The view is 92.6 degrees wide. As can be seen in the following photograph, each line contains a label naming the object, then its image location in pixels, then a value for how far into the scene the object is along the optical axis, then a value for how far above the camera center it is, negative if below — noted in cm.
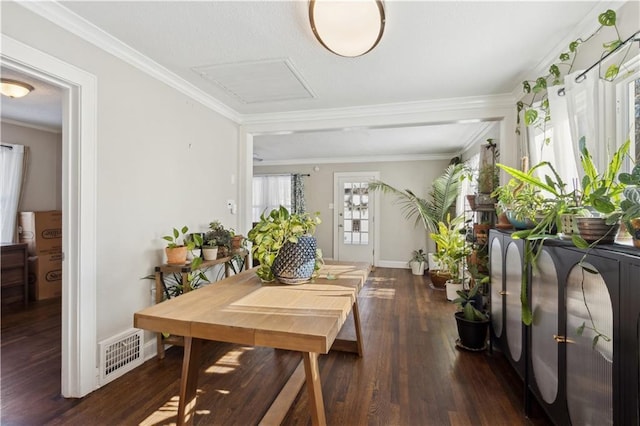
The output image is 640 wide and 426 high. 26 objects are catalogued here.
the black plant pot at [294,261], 154 -25
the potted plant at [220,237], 287 -24
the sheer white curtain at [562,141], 180 +43
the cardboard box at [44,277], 384 -84
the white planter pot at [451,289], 388 -98
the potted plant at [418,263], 552 -92
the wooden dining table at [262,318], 96 -37
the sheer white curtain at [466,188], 438 +38
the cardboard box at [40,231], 388 -26
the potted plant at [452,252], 392 -53
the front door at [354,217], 627 -11
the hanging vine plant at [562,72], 146 +89
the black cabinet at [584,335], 97 -48
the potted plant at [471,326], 247 -93
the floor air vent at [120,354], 201 -100
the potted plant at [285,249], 154 -19
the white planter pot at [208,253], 273 -37
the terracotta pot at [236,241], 307 -31
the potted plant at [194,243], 253 -27
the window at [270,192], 668 +43
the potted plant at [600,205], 108 +3
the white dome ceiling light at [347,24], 156 +101
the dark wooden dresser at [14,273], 354 -74
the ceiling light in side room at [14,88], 248 +102
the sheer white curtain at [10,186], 383 +32
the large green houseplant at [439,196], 468 +26
